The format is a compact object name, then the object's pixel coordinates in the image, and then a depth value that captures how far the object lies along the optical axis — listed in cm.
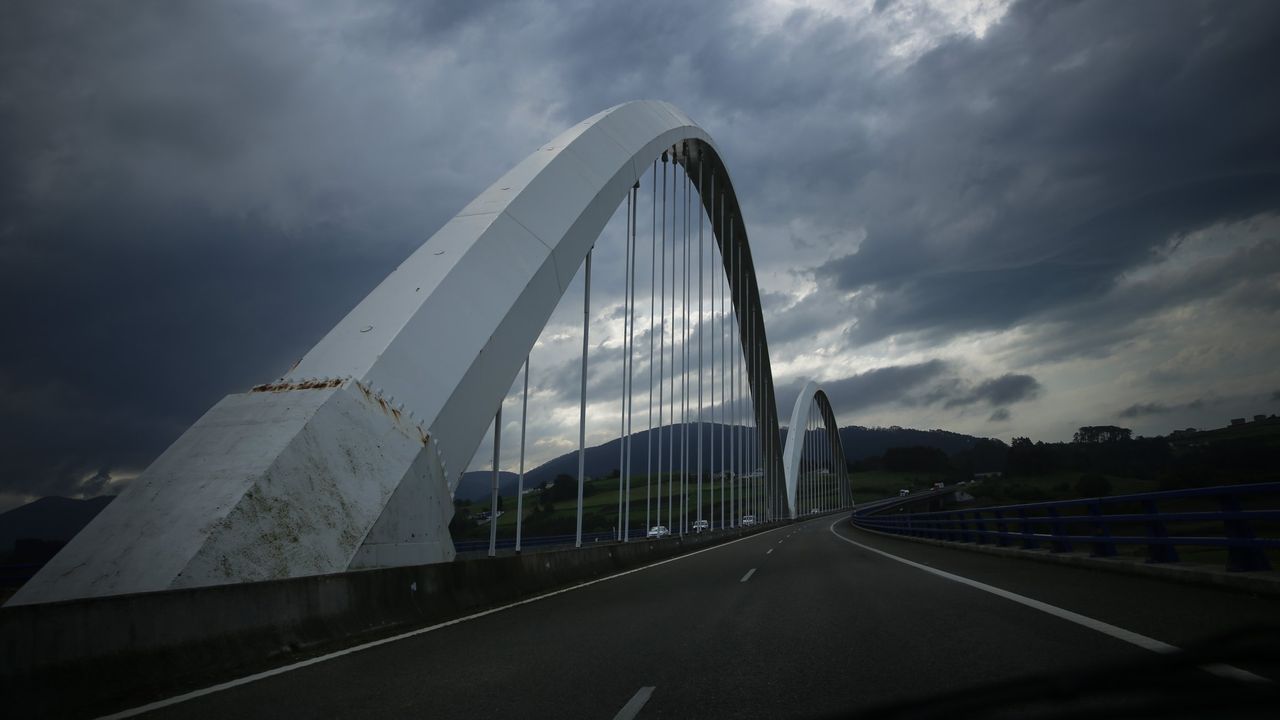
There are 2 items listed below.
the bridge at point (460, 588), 444
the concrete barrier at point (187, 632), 409
